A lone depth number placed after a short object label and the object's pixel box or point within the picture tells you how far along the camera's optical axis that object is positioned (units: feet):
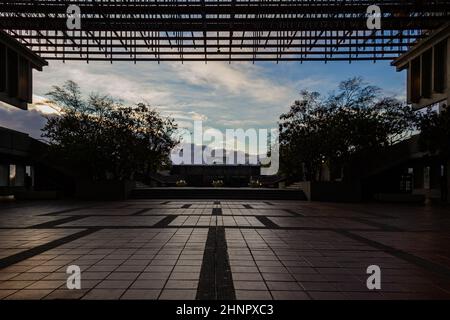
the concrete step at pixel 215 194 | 97.35
